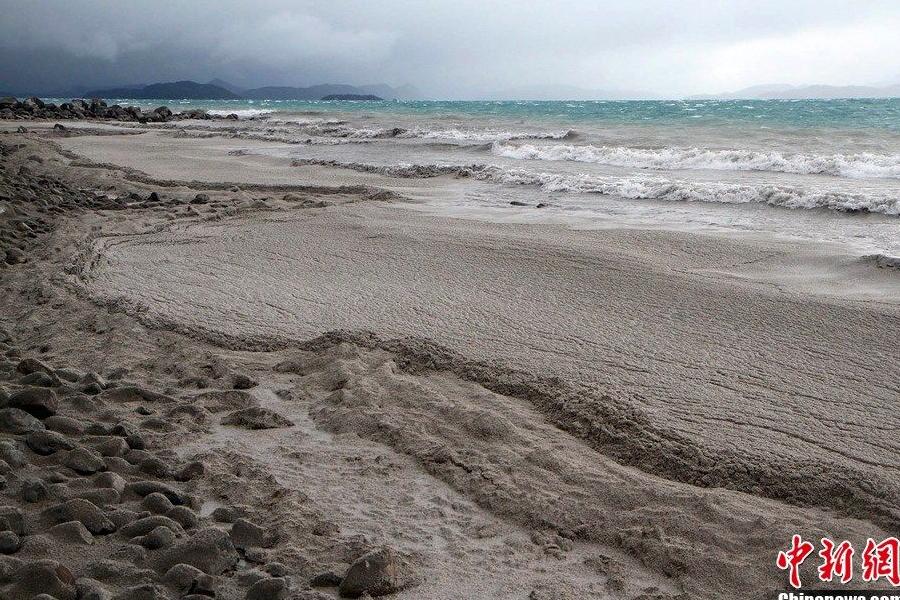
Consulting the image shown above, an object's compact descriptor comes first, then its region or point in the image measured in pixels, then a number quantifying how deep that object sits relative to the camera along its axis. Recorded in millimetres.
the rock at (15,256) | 5949
